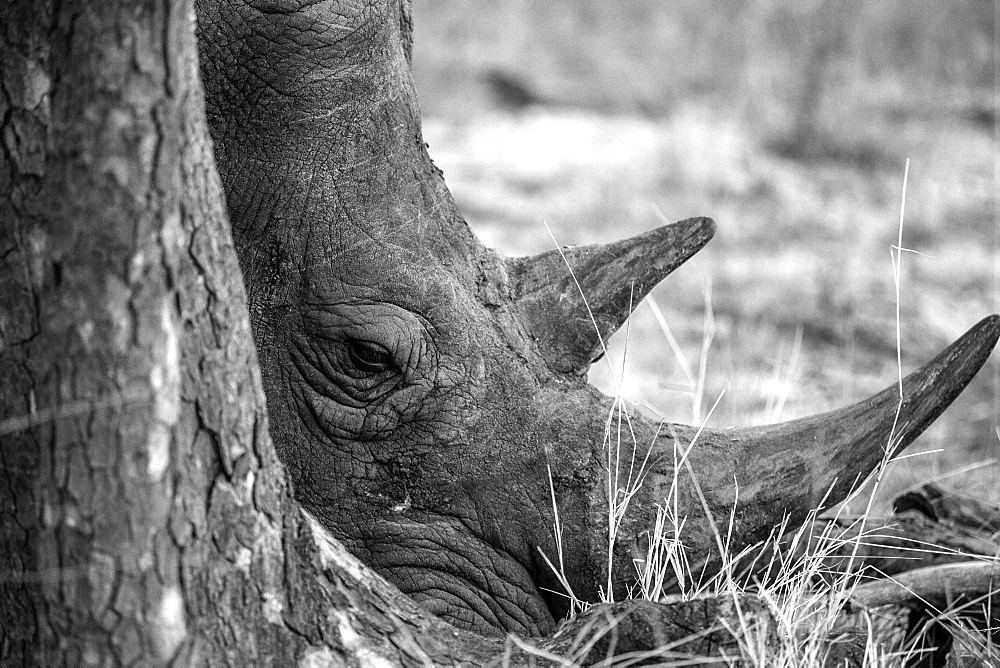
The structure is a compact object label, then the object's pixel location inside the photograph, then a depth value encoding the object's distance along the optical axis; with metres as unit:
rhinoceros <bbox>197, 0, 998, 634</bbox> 7.27
